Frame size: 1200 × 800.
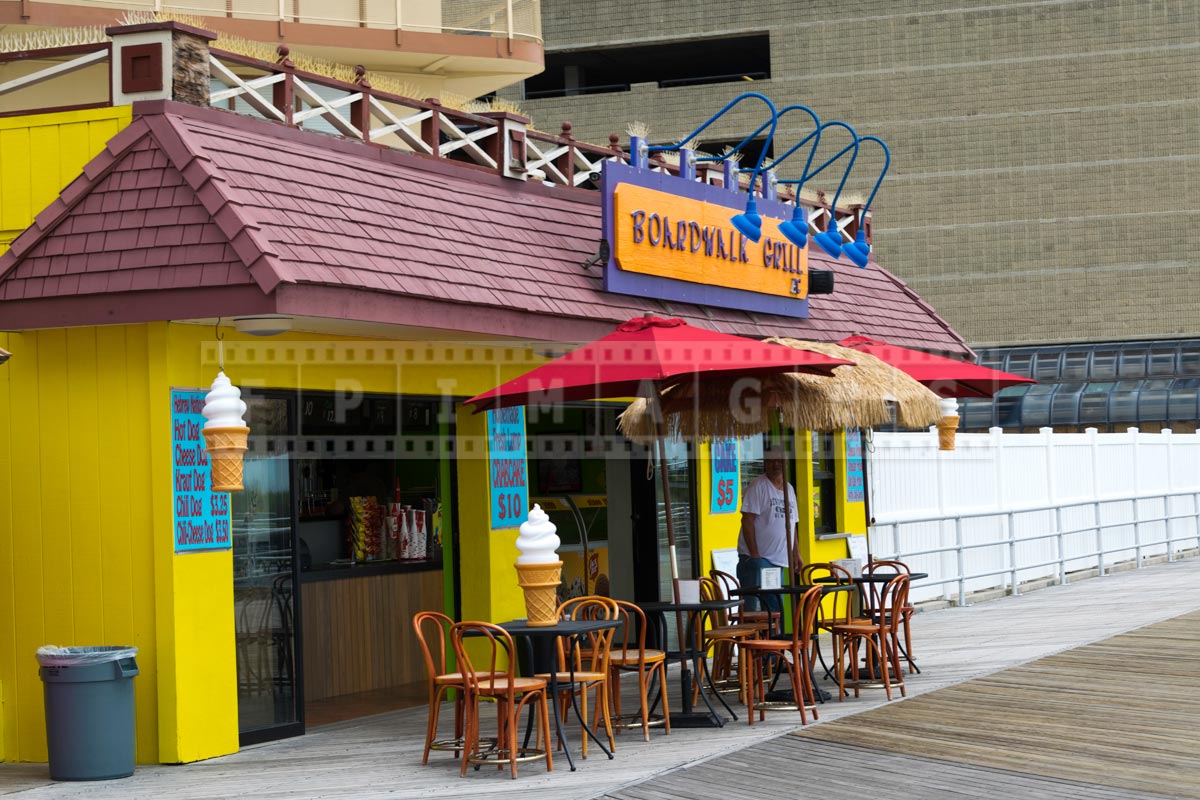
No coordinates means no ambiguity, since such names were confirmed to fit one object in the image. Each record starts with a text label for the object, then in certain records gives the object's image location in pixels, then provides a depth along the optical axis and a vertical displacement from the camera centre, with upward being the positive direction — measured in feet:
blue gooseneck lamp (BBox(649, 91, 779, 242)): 40.83 +7.16
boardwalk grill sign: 38.99 +6.64
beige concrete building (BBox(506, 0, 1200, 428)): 119.85 +27.41
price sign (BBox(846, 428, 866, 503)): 53.78 +0.32
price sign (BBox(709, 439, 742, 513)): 47.06 +0.12
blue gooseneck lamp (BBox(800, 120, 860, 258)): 47.37 +7.49
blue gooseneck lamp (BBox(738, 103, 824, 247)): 43.73 +7.34
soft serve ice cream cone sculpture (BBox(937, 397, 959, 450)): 42.60 +1.37
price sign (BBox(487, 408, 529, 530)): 38.58 +0.56
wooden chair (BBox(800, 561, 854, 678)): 35.11 -2.80
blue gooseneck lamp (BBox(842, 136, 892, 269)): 47.98 +7.32
